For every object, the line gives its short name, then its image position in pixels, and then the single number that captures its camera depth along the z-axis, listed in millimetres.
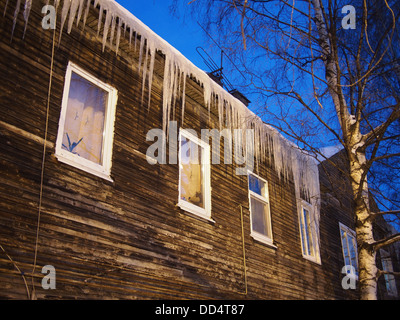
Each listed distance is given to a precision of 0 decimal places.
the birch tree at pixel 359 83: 5812
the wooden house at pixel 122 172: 4508
